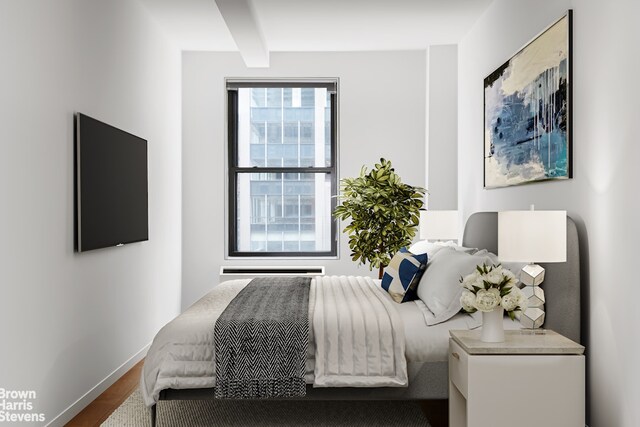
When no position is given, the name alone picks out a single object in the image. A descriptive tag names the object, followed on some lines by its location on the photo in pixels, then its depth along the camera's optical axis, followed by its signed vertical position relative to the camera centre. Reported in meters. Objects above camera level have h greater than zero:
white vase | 2.91 -0.54
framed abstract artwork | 3.48 +0.63
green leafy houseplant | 5.74 -0.03
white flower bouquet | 2.87 -0.38
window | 6.86 +0.43
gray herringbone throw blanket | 3.13 -0.74
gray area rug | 3.54 -1.19
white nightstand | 2.81 -0.79
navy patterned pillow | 3.88 -0.42
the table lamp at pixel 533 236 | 2.96 -0.12
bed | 3.17 -0.72
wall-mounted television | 3.71 +0.17
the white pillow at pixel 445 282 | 3.37 -0.40
